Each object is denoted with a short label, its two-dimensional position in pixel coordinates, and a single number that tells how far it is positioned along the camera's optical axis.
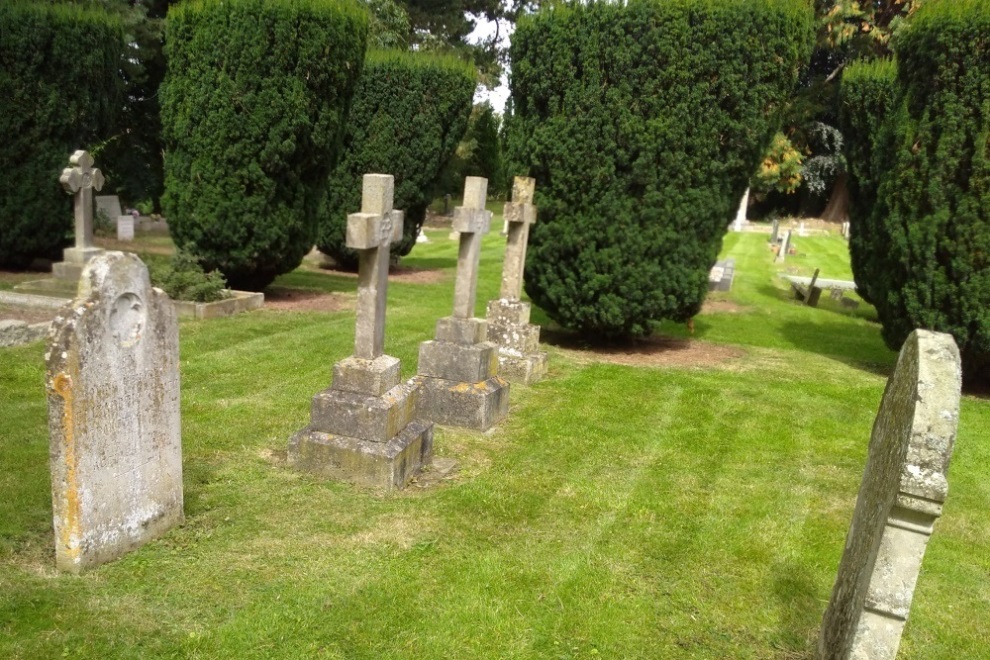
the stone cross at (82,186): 12.62
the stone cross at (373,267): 5.56
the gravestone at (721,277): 17.09
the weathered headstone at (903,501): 2.68
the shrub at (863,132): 11.76
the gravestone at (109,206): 20.78
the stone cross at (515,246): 9.04
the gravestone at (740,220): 35.74
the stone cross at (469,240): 7.20
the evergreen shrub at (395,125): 16.17
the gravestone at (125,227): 19.09
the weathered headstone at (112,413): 3.64
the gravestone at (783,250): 24.14
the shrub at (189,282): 10.88
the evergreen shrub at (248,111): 11.46
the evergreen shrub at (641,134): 9.18
